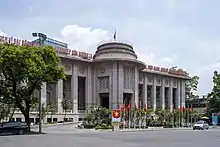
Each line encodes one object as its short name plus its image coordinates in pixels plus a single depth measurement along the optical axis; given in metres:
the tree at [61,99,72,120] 71.21
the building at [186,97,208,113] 104.27
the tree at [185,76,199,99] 105.61
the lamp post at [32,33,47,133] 37.51
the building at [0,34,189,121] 73.25
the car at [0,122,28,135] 33.41
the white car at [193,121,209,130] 54.19
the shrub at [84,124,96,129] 56.86
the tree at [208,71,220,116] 81.31
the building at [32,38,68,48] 79.46
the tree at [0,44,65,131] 35.22
